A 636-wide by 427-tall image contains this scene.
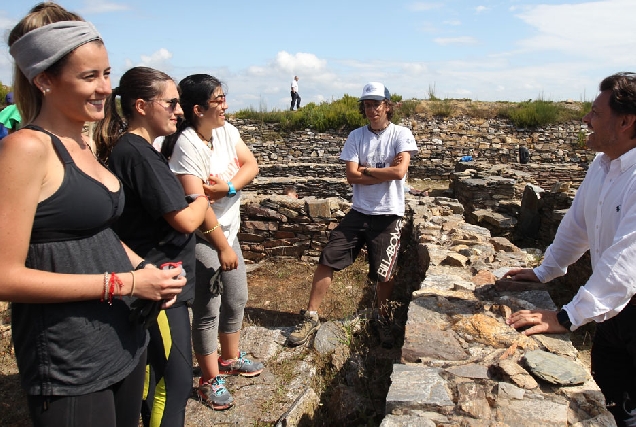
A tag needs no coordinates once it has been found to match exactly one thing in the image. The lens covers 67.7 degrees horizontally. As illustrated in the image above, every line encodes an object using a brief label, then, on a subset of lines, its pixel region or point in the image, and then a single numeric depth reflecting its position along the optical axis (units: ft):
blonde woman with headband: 4.05
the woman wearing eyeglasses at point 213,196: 8.14
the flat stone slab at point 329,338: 11.39
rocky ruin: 6.08
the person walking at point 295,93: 70.85
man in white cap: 12.03
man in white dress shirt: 6.04
